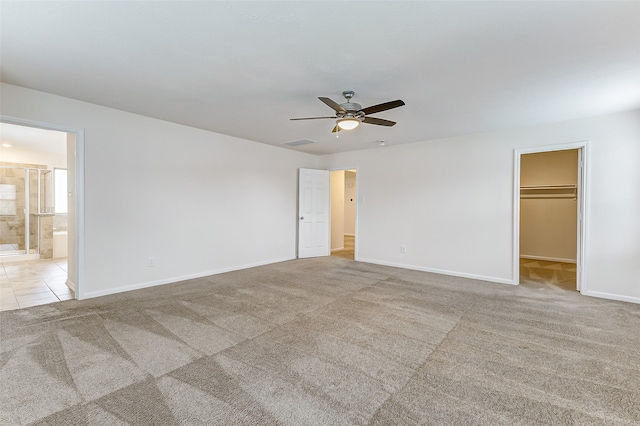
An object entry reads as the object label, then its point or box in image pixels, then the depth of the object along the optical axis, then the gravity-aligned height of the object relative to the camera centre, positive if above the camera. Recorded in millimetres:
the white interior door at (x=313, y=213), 6613 -84
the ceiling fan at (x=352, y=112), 2844 +1049
